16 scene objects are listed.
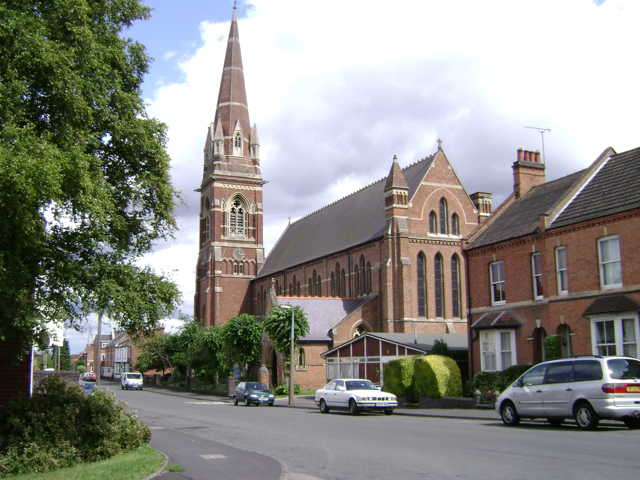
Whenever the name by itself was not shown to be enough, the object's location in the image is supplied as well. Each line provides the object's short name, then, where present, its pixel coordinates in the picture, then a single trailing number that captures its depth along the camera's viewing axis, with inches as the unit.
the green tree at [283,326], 1567.4
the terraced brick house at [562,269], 856.3
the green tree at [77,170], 409.1
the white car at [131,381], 2377.5
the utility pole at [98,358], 1624.6
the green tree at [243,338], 1875.0
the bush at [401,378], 1144.8
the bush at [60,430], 443.5
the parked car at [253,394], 1338.6
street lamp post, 1316.4
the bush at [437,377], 1058.7
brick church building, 1736.0
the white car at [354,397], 952.9
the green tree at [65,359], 3579.2
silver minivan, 585.6
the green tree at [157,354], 2556.6
